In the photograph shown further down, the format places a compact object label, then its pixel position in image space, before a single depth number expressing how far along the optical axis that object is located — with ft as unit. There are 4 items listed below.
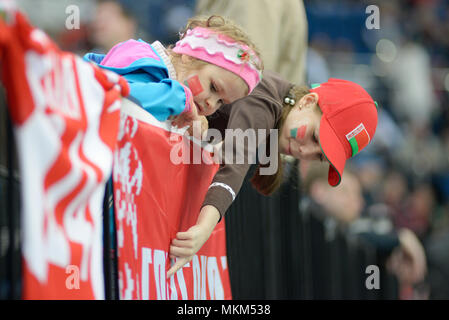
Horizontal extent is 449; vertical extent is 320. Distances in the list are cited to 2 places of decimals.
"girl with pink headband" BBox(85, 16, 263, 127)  16.43
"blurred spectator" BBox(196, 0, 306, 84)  24.21
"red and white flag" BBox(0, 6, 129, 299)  9.59
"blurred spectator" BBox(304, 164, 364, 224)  32.91
